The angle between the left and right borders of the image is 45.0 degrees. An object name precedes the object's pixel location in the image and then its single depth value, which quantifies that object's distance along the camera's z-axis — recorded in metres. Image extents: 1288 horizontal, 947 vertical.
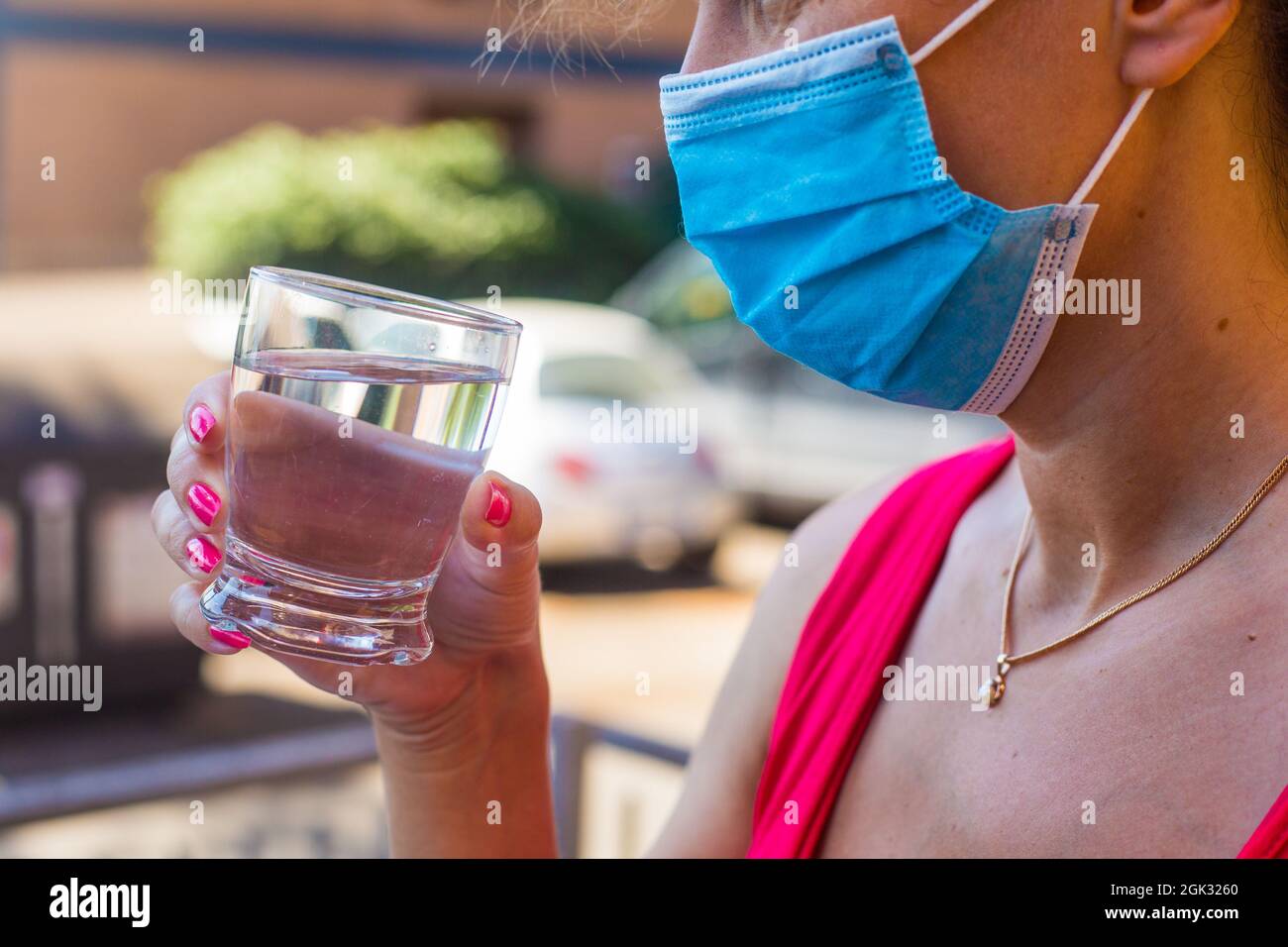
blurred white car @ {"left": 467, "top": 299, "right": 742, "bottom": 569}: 8.91
